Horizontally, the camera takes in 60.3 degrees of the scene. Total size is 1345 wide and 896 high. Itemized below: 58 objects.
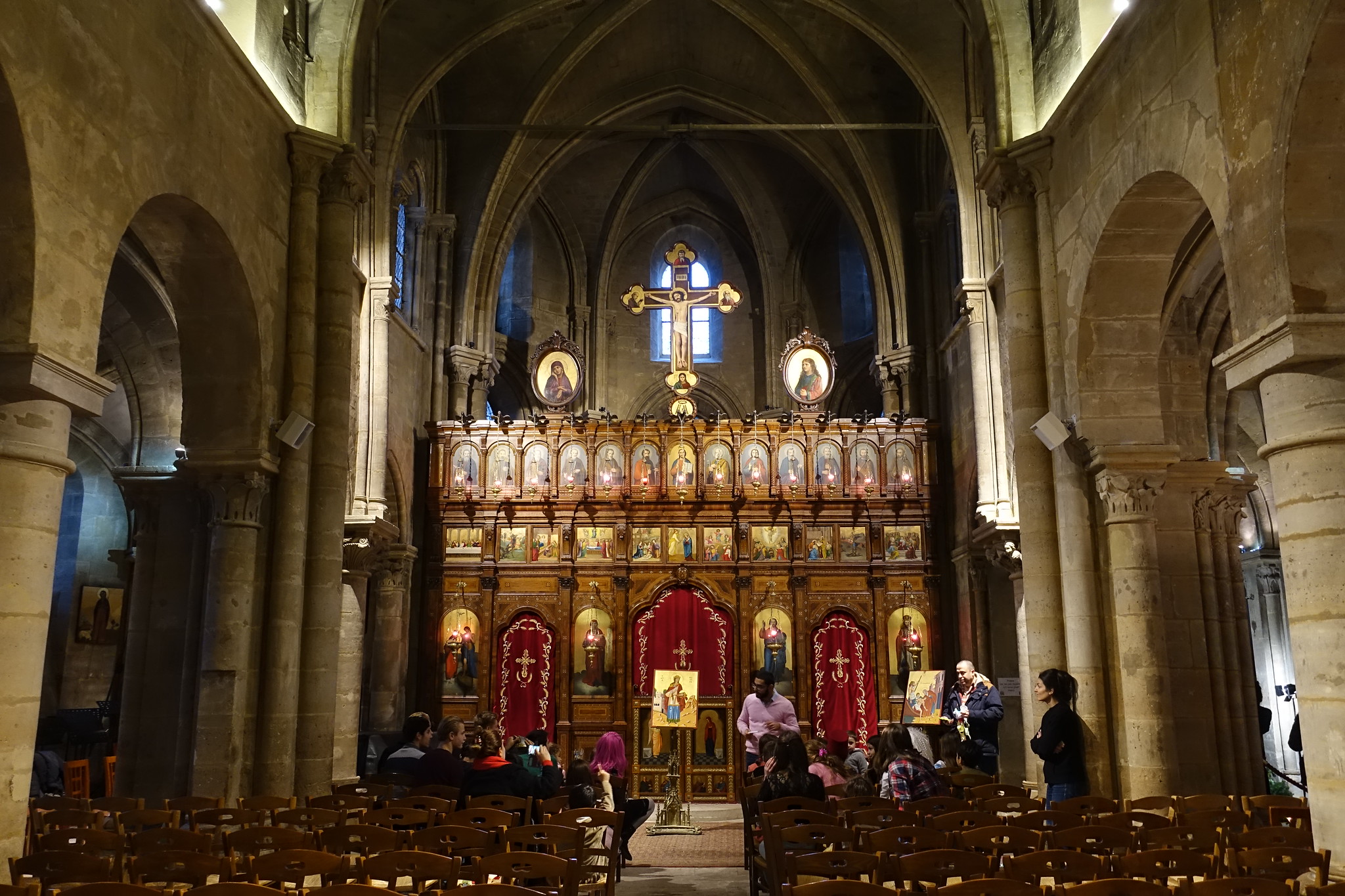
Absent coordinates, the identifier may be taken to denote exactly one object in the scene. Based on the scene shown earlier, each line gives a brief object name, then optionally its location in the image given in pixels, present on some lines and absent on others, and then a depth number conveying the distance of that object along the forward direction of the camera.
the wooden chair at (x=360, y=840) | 6.66
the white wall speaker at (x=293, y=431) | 12.10
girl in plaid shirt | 8.96
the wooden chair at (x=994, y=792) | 9.30
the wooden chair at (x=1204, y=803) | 8.77
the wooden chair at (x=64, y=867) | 6.05
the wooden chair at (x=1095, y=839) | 6.52
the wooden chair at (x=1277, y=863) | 5.93
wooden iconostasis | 20.31
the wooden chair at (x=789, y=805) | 8.20
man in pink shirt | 13.81
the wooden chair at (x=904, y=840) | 6.54
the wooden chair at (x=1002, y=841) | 6.51
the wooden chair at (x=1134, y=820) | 7.36
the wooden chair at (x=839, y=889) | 4.83
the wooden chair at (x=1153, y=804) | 8.58
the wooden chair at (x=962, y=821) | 7.34
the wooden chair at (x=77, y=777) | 15.59
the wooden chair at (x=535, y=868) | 5.91
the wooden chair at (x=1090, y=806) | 8.35
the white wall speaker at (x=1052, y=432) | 11.67
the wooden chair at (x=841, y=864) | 6.09
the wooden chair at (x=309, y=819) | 7.86
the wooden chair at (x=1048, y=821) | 7.46
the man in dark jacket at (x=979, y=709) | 12.28
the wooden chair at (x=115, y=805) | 9.20
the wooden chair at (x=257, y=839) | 6.74
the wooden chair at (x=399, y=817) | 7.66
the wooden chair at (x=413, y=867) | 5.75
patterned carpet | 12.65
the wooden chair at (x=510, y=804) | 8.80
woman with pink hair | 12.01
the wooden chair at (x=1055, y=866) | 5.64
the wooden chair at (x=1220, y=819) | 7.70
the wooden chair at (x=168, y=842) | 6.69
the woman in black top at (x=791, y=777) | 8.72
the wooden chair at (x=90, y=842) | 6.61
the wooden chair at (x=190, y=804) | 9.02
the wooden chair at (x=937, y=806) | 8.21
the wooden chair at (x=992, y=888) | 4.80
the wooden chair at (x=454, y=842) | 6.73
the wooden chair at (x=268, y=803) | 8.85
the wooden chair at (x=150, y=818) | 7.86
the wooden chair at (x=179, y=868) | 5.90
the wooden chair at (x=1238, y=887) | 4.84
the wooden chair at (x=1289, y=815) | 8.52
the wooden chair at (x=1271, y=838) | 6.60
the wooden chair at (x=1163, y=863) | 5.78
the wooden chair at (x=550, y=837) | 6.89
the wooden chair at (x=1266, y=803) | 8.61
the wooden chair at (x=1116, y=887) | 4.74
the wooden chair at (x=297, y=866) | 5.79
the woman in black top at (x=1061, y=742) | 9.52
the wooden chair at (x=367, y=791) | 10.07
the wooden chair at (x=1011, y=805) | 8.74
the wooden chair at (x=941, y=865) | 5.77
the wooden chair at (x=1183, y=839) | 6.80
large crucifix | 21.48
